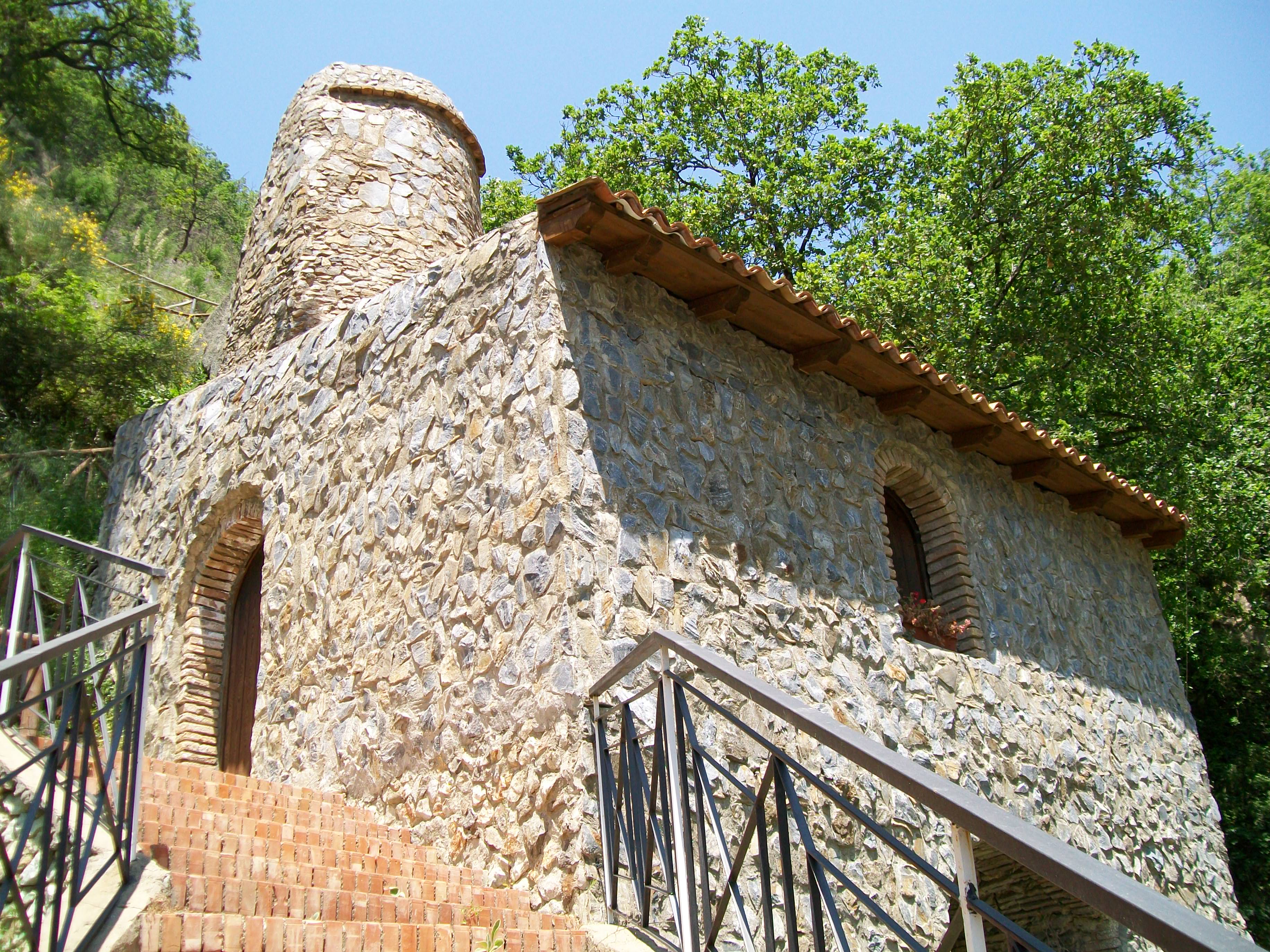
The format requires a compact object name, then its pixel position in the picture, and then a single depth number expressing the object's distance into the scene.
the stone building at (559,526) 5.19
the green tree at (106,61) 15.30
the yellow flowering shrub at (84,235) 12.45
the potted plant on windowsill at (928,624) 7.32
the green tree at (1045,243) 14.26
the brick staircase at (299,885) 3.18
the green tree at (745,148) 16.91
